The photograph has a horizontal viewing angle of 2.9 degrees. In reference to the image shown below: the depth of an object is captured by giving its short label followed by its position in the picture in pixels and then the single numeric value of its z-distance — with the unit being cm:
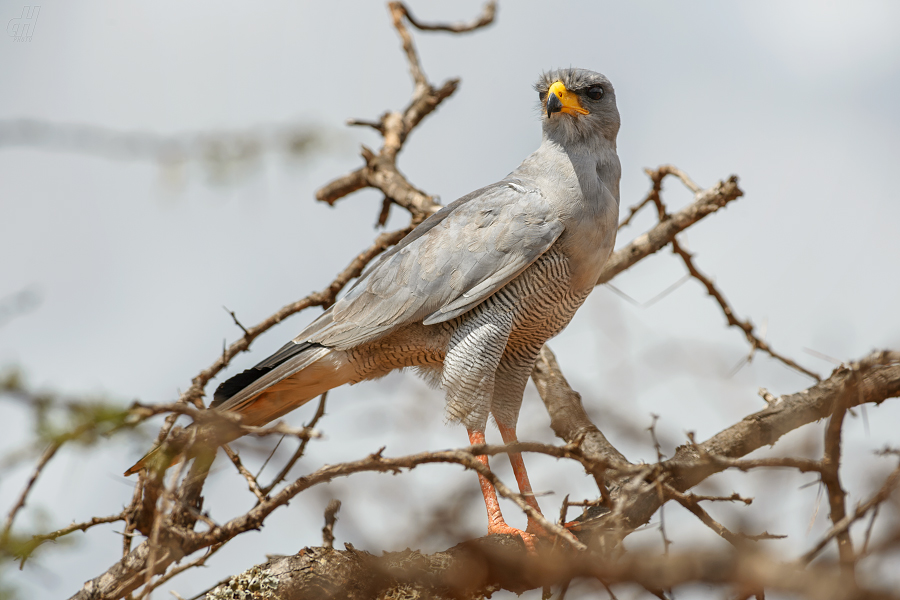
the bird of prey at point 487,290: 1219
